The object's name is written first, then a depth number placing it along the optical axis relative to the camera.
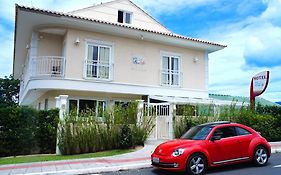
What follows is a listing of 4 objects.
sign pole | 14.09
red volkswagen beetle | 6.69
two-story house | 13.49
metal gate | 12.35
